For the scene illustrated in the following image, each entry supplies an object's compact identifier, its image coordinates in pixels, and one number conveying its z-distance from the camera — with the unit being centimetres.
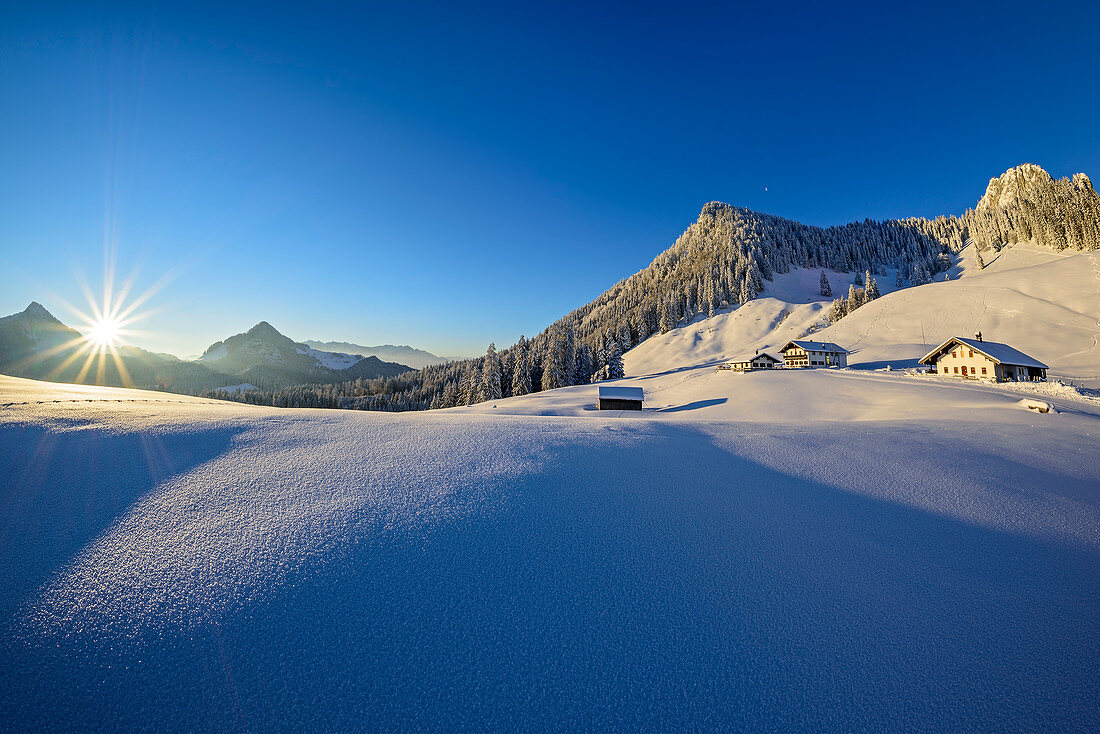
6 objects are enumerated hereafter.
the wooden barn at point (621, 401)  3453
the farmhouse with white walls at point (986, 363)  3491
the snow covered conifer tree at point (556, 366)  6050
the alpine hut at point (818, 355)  5556
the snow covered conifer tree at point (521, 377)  5997
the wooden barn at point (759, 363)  5894
